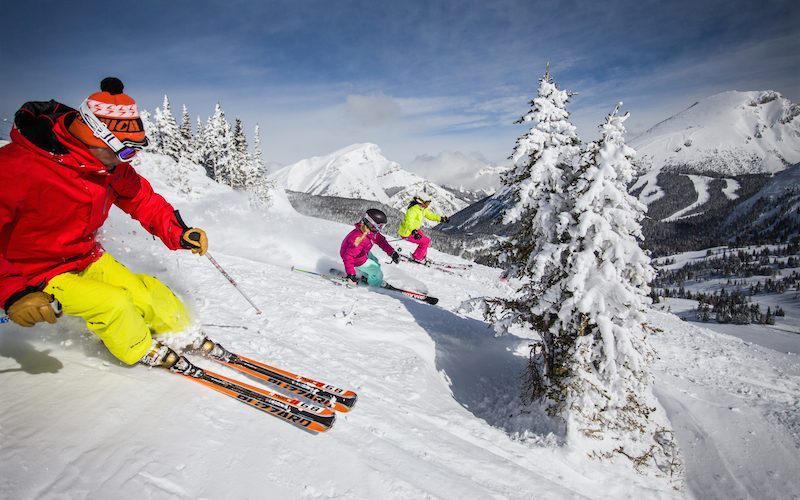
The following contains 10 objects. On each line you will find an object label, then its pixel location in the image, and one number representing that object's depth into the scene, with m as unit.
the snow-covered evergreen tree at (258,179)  51.72
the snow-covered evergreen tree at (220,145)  53.65
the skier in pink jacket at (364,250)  10.86
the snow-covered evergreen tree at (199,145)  59.85
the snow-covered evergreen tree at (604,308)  6.00
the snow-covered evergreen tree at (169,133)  52.03
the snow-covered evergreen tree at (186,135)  54.36
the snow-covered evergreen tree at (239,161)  53.66
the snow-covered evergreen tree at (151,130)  55.22
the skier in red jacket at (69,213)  3.21
